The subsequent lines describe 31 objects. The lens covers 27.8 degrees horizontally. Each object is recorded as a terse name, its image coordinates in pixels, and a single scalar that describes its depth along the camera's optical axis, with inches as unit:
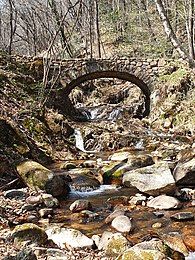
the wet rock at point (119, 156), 406.6
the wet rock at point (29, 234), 180.9
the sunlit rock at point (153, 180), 270.7
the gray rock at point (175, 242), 183.9
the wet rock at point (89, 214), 237.7
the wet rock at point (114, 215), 227.7
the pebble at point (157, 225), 217.9
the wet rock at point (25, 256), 126.7
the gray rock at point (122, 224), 211.3
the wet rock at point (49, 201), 255.3
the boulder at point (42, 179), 278.2
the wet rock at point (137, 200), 261.6
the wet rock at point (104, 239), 184.2
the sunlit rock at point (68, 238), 185.0
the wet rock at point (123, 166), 333.8
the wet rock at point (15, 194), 258.6
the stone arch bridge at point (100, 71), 645.3
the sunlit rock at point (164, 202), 246.1
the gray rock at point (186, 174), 287.3
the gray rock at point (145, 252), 151.6
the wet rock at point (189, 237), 188.2
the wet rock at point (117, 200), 268.2
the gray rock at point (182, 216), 224.2
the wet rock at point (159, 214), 233.9
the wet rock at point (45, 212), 235.1
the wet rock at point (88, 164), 387.0
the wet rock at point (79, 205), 251.3
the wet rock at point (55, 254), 160.7
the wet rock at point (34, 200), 251.1
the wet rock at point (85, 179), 307.3
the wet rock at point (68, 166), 370.0
